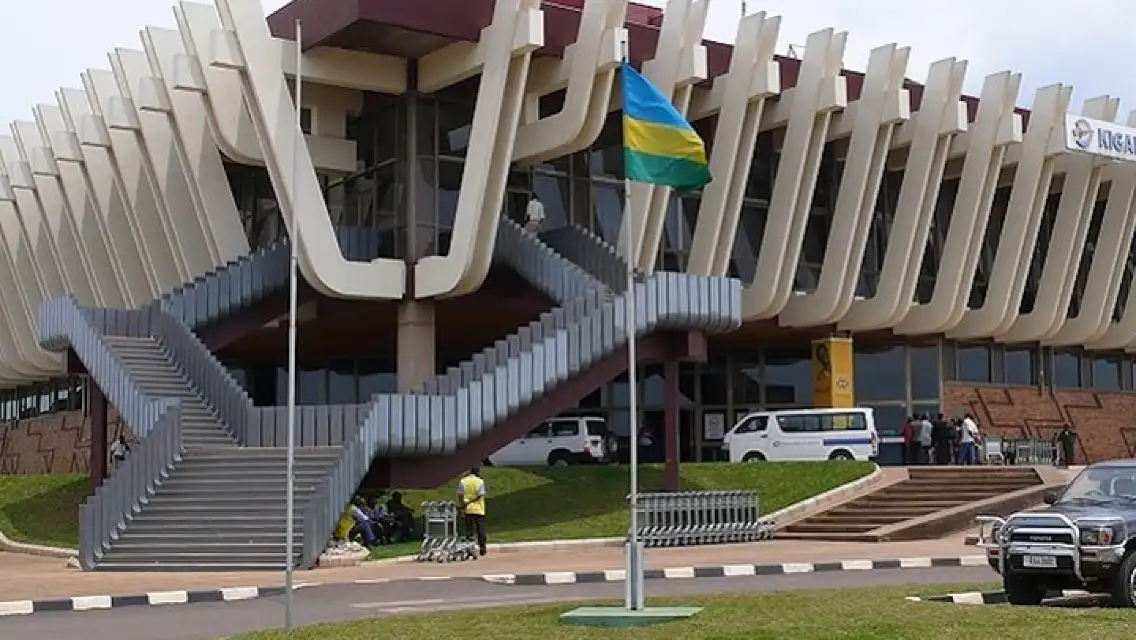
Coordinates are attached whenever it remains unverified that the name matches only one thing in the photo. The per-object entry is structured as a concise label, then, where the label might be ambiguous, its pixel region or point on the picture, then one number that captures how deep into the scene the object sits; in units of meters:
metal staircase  24.14
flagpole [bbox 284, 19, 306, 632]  13.00
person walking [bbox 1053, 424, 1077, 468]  42.06
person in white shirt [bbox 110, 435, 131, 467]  34.72
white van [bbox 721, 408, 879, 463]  36.56
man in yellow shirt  24.38
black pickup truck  14.29
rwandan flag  14.89
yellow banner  40.41
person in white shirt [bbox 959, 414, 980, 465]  37.53
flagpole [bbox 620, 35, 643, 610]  13.36
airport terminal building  29.09
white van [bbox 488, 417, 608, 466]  39.59
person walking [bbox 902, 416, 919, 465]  38.66
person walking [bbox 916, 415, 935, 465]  38.31
